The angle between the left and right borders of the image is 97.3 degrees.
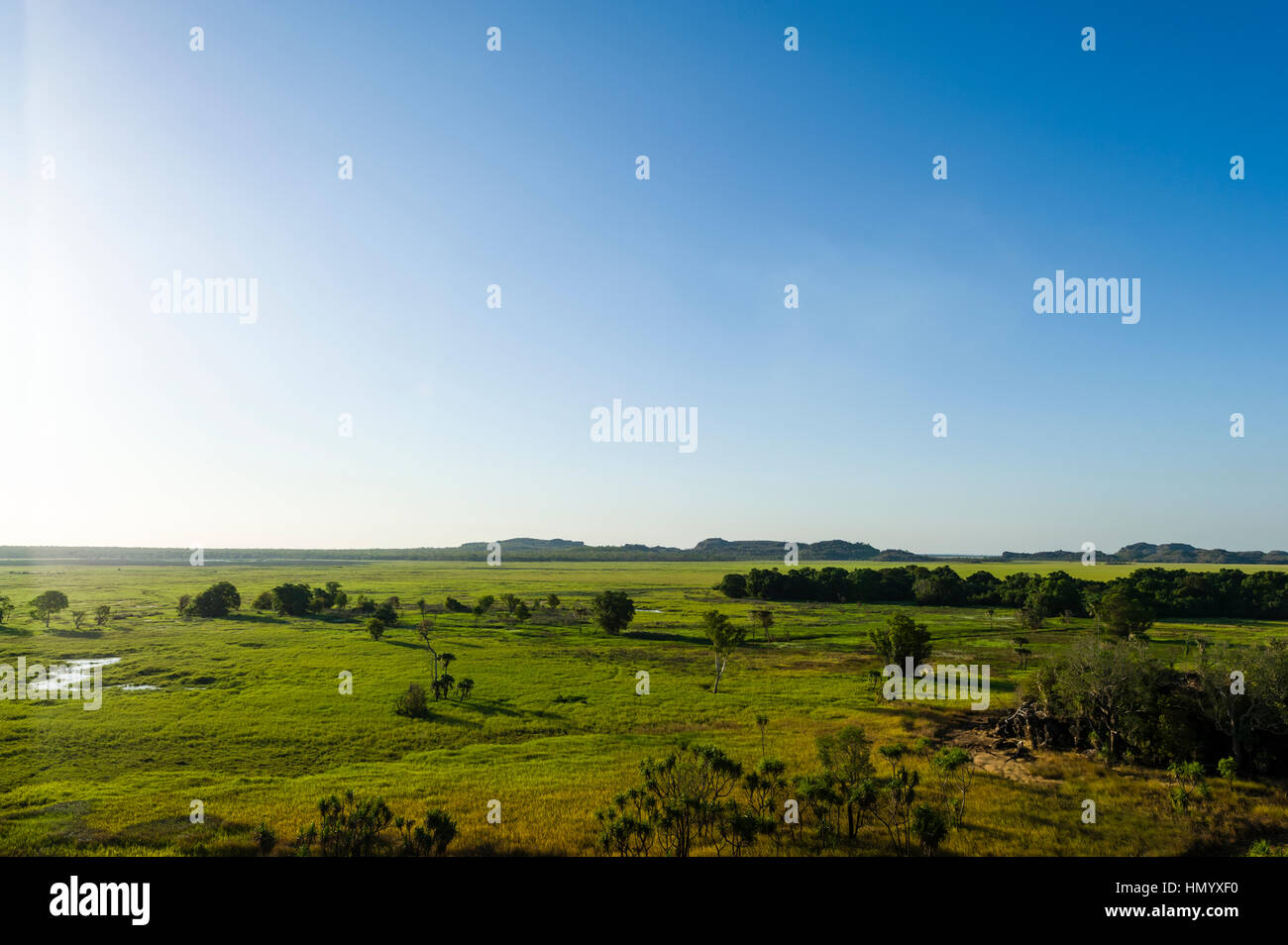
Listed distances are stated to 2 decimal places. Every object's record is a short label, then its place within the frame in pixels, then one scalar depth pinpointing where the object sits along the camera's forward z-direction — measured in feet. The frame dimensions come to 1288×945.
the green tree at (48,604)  273.54
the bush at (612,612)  276.82
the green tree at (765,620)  266.57
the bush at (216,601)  311.06
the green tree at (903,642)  177.58
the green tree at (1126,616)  254.47
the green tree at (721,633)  180.45
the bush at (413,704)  138.10
